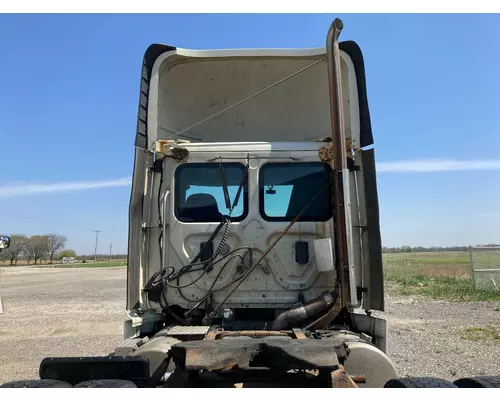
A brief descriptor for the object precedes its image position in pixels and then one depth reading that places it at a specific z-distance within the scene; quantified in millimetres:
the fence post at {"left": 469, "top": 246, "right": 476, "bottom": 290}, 17470
